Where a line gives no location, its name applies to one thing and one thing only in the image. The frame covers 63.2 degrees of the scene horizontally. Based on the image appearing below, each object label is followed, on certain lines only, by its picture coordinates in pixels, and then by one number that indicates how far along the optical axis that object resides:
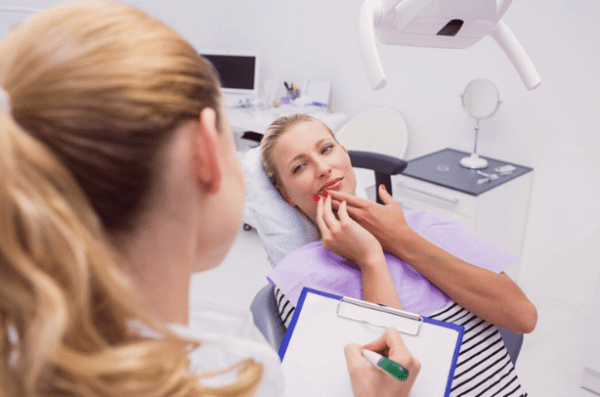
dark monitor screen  3.43
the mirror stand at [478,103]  2.29
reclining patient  1.07
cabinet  2.12
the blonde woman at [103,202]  0.36
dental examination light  0.82
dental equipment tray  2.13
